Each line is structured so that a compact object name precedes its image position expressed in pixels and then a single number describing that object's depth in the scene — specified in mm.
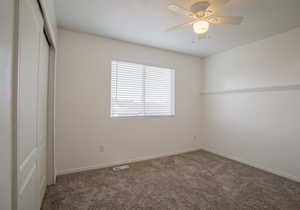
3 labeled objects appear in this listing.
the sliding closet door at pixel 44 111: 1821
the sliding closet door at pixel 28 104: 895
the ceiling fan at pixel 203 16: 1731
